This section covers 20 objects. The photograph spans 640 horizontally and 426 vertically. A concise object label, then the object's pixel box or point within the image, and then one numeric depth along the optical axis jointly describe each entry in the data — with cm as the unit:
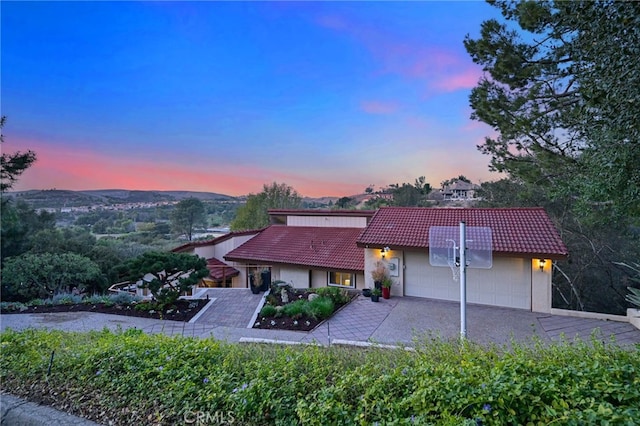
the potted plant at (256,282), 1237
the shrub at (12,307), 943
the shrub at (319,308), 885
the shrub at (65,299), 1029
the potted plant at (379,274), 1121
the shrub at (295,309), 895
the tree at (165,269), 925
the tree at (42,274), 1135
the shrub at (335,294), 1037
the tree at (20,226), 1278
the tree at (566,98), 395
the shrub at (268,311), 912
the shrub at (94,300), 1030
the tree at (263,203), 3431
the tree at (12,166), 1245
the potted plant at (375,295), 1066
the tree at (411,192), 2928
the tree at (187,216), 3325
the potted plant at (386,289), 1102
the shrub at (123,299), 1017
